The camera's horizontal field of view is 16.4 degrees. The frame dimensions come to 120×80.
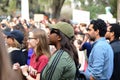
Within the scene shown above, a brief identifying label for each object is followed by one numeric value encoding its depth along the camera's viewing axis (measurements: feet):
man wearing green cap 14.35
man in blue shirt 19.02
